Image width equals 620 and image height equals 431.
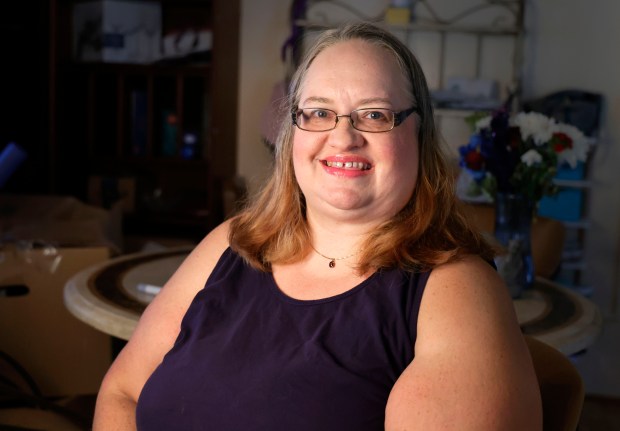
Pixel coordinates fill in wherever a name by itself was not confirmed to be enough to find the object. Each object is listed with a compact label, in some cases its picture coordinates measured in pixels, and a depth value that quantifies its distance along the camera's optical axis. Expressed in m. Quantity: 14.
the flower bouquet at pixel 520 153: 1.92
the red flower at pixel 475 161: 1.98
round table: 1.69
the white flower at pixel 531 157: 1.90
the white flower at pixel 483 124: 2.00
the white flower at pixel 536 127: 1.94
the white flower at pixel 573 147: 1.98
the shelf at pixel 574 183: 3.65
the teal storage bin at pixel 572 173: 3.68
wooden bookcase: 3.62
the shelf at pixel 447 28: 3.66
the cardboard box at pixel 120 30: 3.63
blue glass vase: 1.94
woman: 1.02
